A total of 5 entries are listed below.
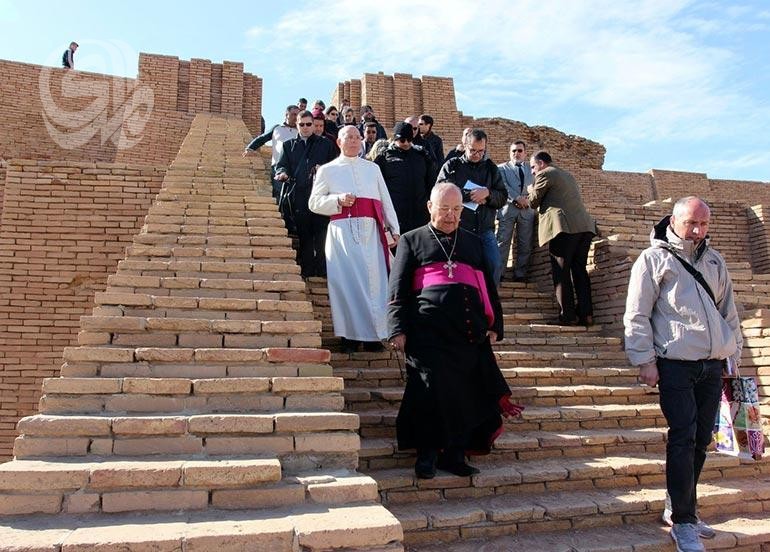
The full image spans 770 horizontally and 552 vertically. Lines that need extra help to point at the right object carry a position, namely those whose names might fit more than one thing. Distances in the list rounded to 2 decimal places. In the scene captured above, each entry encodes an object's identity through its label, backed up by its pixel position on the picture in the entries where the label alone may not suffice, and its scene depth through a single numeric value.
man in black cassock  3.30
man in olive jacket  5.96
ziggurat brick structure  2.32
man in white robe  4.64
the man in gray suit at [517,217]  7.01
